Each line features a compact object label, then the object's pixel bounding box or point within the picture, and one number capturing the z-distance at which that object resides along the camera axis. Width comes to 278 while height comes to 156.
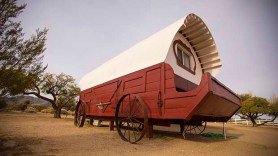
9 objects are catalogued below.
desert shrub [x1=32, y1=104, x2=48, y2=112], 43.00
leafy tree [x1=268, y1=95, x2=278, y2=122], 21.26
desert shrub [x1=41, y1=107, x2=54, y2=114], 39.22
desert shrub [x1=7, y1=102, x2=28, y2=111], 35.79
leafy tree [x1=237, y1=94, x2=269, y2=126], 21.89
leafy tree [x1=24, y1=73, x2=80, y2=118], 23.70
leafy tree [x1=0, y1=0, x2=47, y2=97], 4.38
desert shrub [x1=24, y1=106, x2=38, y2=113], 34.95
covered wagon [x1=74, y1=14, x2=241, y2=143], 4.46
